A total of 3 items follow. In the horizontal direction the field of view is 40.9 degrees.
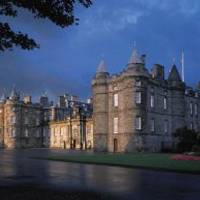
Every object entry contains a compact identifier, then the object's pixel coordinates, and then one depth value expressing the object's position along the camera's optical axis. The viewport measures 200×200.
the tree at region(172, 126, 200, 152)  34.05
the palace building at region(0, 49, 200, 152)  36.93
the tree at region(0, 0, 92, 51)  7.00
